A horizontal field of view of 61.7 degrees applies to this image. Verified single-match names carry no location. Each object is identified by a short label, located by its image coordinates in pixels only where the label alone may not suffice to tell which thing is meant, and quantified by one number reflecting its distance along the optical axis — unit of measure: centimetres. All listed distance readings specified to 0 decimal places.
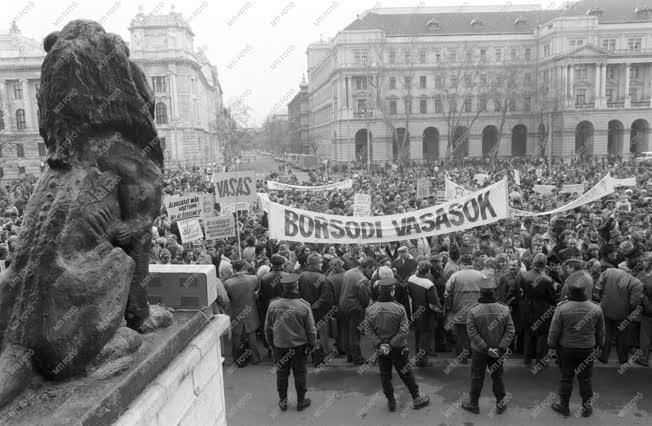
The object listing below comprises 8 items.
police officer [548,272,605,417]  574
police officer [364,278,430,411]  597
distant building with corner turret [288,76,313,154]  11106
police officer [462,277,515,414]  585
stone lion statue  281
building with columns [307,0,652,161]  6312
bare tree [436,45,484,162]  5306
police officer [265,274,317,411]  617
